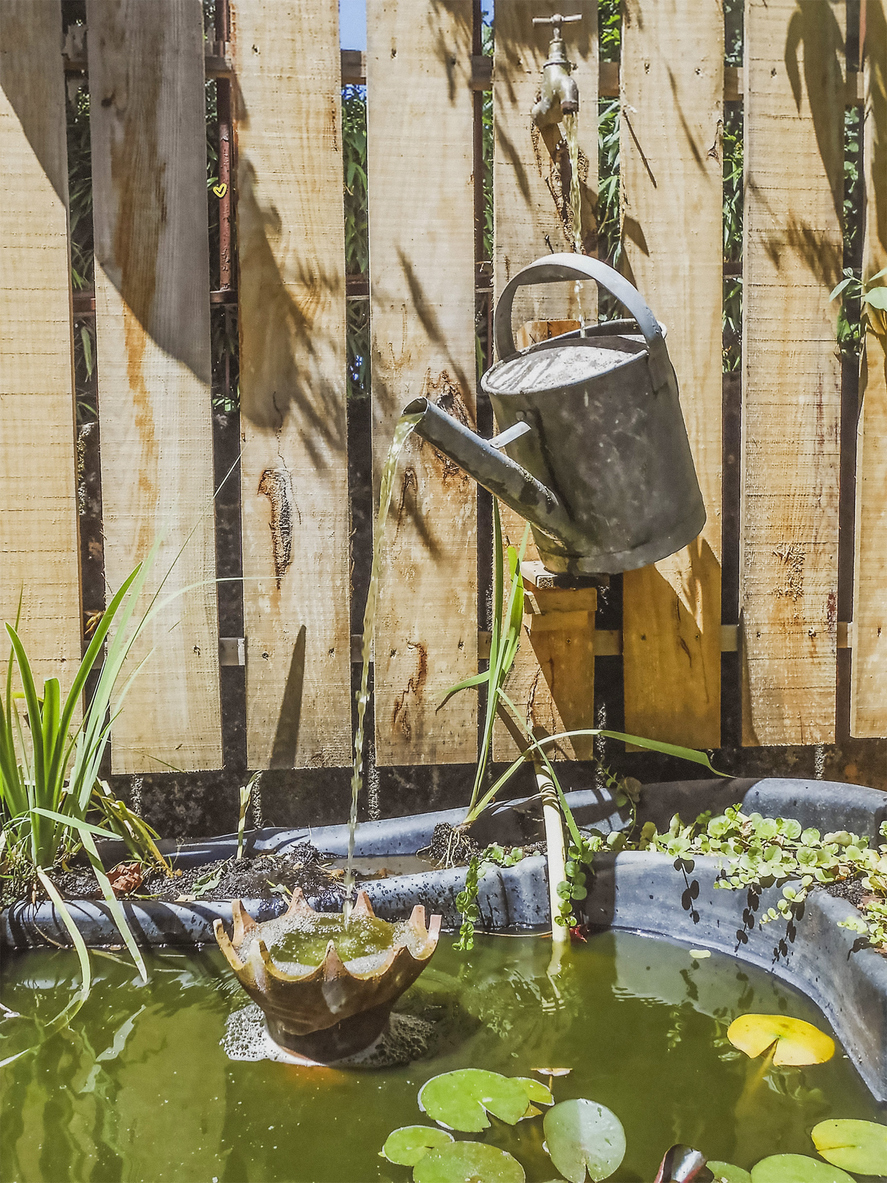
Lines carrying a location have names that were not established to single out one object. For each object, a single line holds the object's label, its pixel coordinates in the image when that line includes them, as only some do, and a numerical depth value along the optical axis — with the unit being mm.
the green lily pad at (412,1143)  938
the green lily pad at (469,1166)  907
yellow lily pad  1104
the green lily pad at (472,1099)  986
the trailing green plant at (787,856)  1287
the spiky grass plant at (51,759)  1434
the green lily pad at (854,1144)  918
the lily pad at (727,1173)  892
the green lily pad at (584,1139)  917
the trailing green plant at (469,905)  1387
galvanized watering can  1257
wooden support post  1800
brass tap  1563
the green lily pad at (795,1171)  892
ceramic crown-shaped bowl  1059
